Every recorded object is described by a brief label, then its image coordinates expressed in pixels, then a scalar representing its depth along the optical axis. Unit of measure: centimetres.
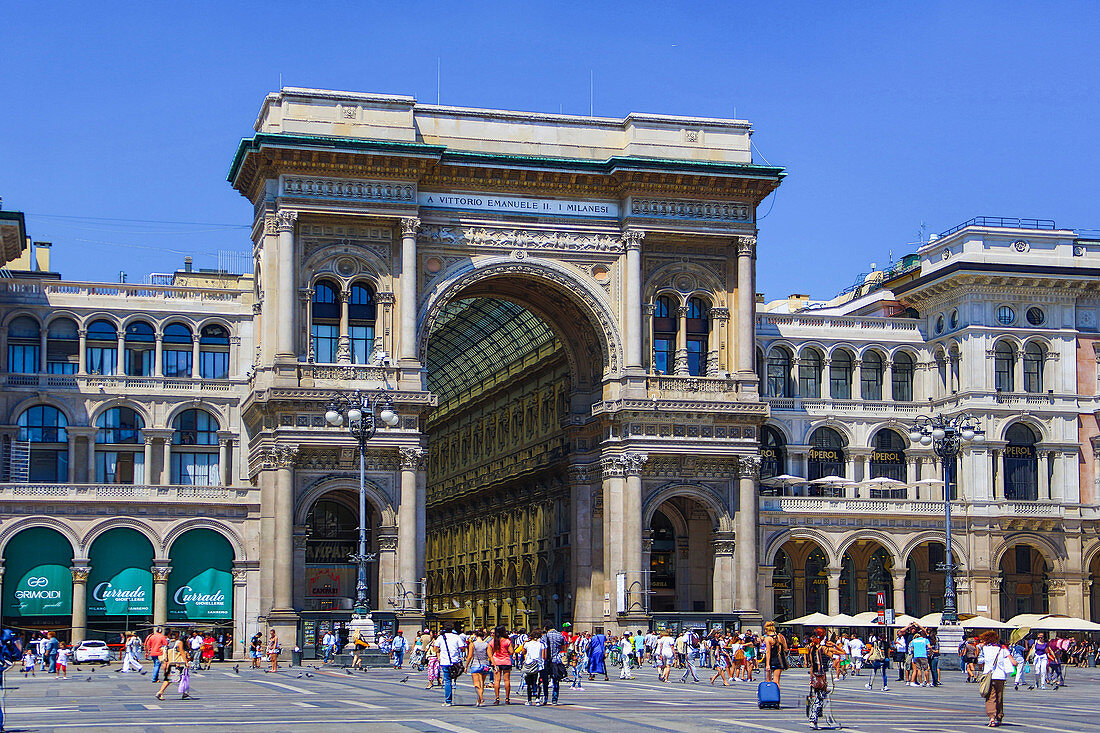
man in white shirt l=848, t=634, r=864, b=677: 6538
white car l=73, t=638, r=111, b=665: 6956
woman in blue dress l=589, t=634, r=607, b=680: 5719
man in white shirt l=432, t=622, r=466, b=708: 4109
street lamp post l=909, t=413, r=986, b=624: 6228
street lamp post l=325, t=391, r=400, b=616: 5991
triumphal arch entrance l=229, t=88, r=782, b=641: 7469
